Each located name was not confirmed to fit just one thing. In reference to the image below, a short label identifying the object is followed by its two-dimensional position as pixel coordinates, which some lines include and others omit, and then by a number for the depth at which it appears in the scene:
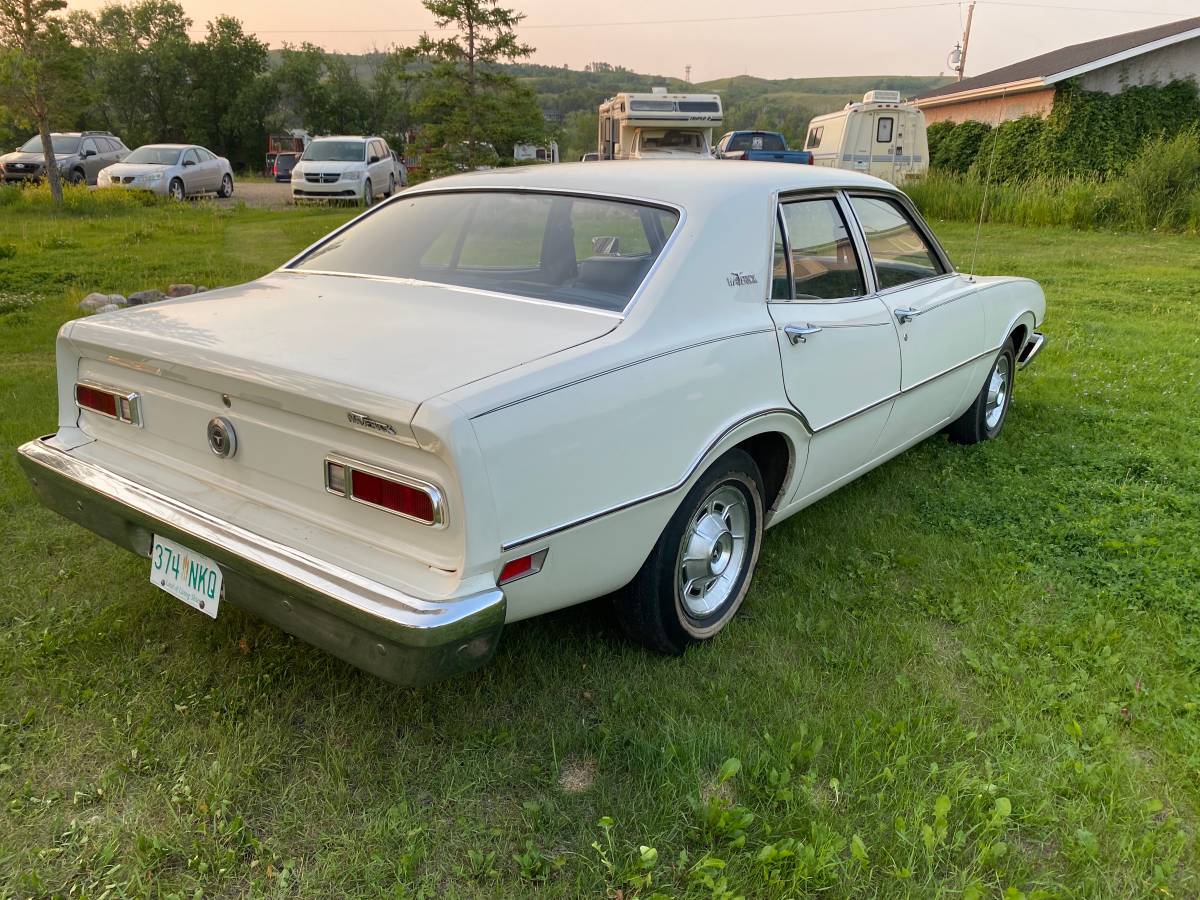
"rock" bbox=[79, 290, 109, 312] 7.40
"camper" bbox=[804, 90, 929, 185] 21.16
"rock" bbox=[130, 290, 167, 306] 7.46
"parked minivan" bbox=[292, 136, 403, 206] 18.25
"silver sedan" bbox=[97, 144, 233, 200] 18.16
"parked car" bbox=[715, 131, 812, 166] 22.38
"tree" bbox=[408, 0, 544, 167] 18.91
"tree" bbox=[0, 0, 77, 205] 14.02
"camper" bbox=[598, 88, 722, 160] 18.58
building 21.94
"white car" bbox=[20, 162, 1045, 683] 2.14
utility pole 37.94
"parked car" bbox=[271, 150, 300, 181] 29.94
